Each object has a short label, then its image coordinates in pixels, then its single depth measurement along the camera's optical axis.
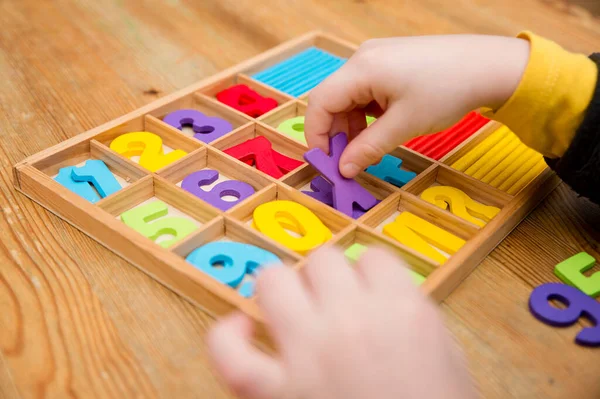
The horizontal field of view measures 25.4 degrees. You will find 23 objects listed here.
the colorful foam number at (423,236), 0.52
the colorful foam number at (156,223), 0.52
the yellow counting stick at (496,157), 0.57
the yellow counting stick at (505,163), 0.57
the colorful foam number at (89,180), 0.54
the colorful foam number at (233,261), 0.50
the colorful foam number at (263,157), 0.57
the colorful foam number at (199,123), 0.59
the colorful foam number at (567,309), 0.49
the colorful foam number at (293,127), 0.60
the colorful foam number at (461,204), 0.55
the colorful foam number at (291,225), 0.52
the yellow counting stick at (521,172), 0.56
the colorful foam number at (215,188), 0.54
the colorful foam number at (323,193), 0.55
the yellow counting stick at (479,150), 0.57
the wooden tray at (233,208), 0.50
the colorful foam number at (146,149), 0.56
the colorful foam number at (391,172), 0.57
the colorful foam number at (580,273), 0.51
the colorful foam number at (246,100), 0.61
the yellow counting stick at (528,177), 0.56
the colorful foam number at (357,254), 0.51
